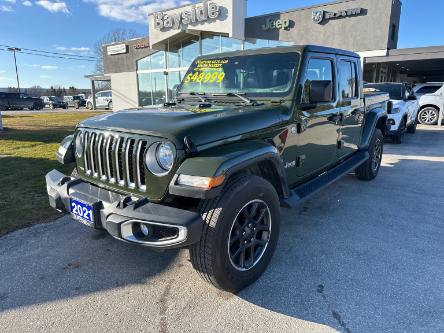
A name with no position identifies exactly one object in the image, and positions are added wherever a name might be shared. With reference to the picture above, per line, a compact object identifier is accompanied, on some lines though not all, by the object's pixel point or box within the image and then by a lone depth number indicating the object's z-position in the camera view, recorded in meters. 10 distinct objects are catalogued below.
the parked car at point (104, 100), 31.58
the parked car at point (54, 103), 39.50
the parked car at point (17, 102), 34.09
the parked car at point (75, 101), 39.06
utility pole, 50.91
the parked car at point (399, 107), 9.55
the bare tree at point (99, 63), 52.19
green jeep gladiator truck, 2.34
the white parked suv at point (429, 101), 13.24
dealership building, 14.76
